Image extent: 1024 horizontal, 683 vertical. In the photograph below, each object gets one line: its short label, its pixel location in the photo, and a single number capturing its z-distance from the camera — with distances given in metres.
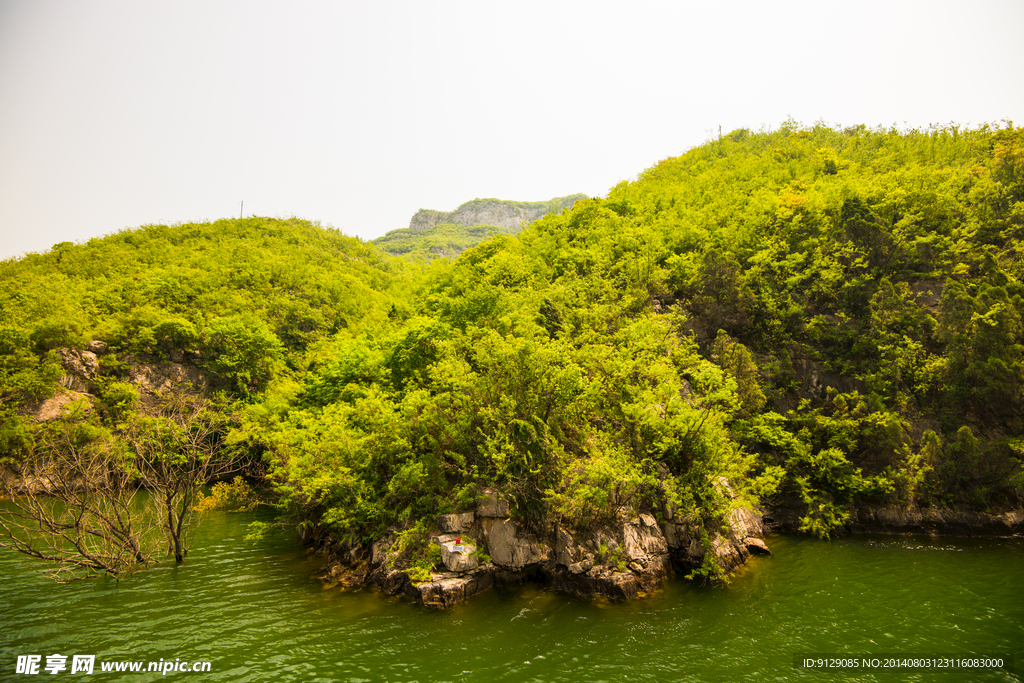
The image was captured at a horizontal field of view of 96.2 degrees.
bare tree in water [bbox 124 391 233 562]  16.58
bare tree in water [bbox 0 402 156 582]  13.95
